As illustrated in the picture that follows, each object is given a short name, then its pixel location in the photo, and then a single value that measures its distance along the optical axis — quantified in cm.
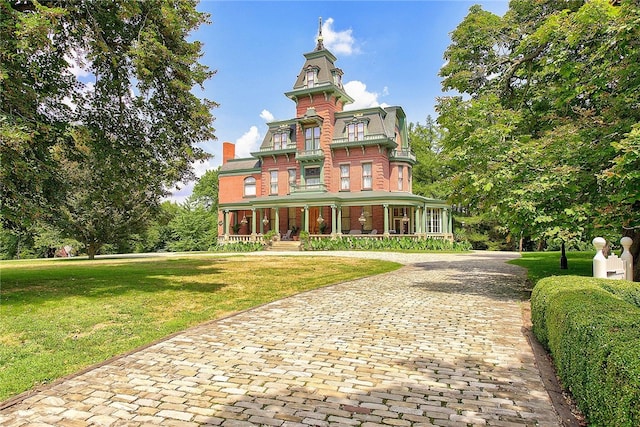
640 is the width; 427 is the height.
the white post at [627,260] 797
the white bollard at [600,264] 725
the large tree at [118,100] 824
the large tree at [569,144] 723
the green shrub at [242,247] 3062
